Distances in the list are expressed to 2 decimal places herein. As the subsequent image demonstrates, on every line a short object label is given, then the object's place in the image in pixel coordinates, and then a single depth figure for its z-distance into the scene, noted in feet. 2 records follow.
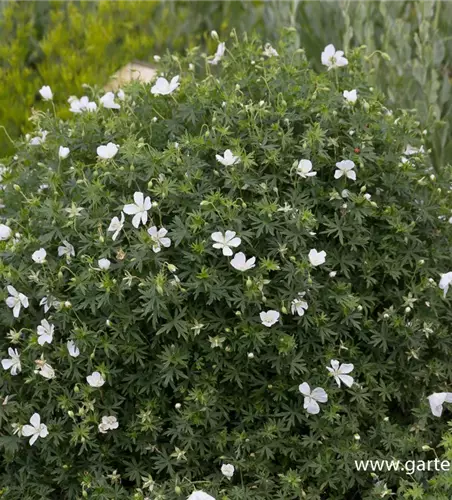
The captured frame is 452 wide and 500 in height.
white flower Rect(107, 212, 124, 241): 8.29
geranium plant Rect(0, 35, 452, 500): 8.34
